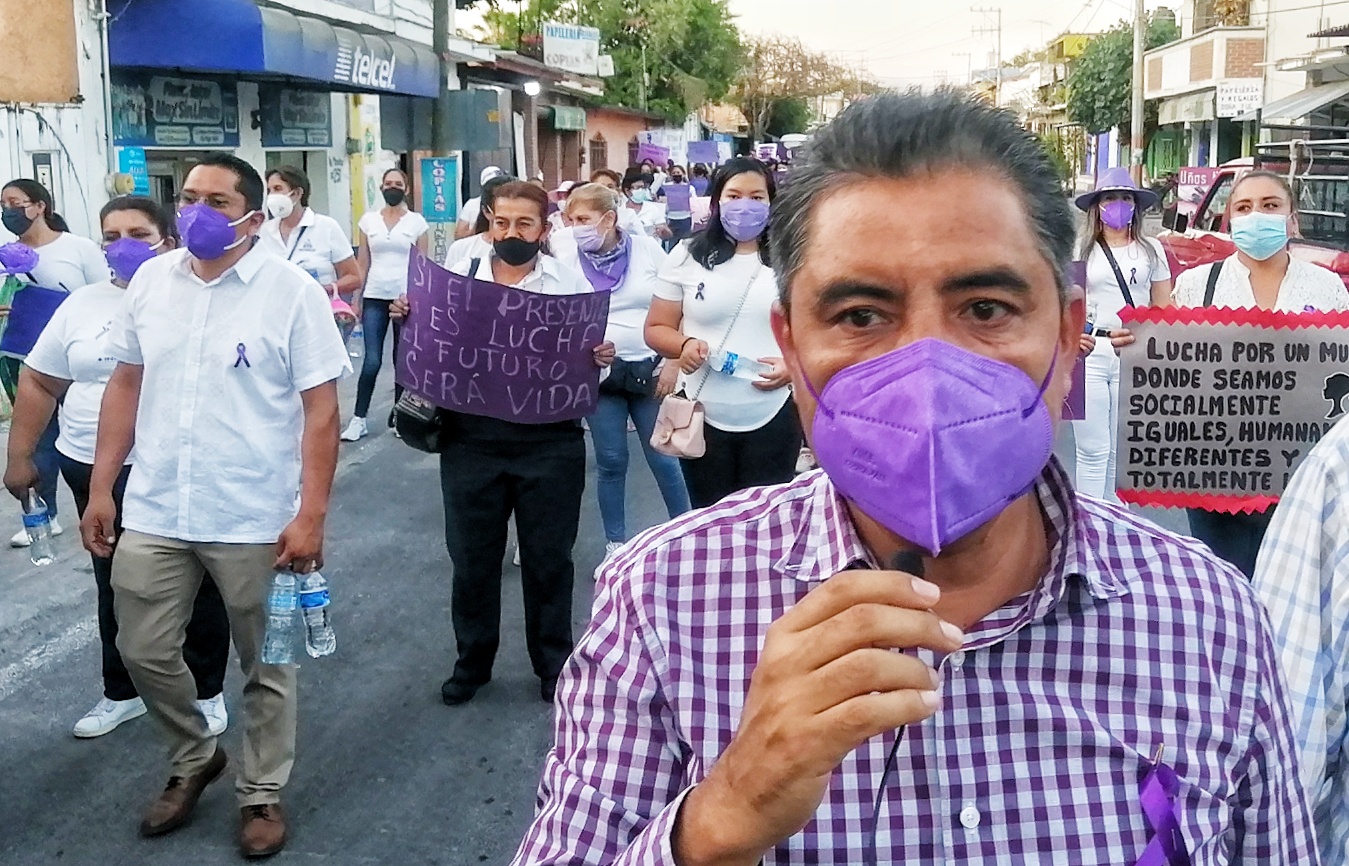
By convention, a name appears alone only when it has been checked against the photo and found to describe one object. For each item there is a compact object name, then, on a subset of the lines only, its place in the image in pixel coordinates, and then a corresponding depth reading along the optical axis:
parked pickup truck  12.71
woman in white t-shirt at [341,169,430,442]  10.27
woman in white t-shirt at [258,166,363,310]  9.80
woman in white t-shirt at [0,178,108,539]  7.45
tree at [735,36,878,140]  75.12
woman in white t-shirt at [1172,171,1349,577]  5.33
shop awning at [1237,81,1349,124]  26.70
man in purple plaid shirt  1.42
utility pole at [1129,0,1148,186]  39.72
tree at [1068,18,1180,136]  50.69
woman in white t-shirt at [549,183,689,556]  6.72
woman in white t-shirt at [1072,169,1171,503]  6.81
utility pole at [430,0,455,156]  18.90
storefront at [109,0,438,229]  14.20
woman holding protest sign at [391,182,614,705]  5.30
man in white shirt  4.10
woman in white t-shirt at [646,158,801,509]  5.74
